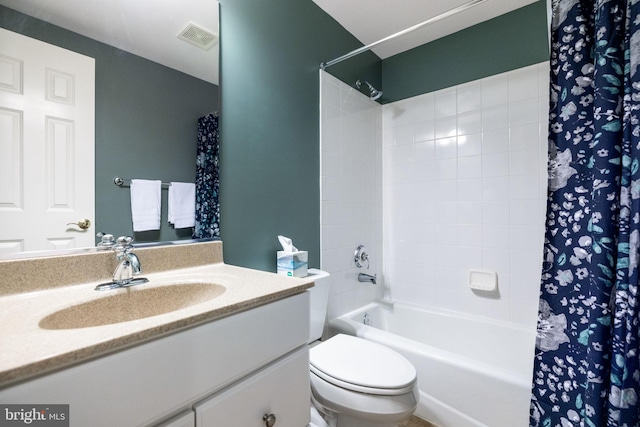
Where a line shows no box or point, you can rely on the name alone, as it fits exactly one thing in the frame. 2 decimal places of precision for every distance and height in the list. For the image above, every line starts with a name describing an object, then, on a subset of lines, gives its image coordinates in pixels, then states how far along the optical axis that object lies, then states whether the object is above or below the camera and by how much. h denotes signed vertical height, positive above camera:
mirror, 0.90 +0.50
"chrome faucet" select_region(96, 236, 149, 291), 0.88 -0.17
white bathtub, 1.25 -0.80
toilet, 1.04 -0.65
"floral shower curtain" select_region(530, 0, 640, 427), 0.83 -0.04
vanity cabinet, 0.47 -0.34
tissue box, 1.40 -0.25
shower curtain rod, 1.33 +0.95
